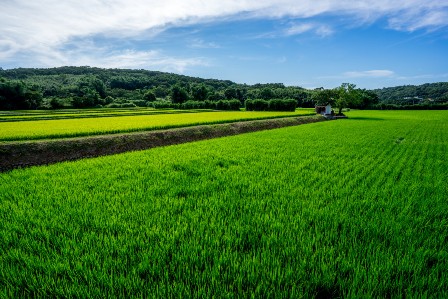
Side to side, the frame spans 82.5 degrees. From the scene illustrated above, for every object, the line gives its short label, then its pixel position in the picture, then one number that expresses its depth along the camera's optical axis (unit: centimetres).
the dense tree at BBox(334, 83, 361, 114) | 4616
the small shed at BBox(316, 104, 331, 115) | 4458
